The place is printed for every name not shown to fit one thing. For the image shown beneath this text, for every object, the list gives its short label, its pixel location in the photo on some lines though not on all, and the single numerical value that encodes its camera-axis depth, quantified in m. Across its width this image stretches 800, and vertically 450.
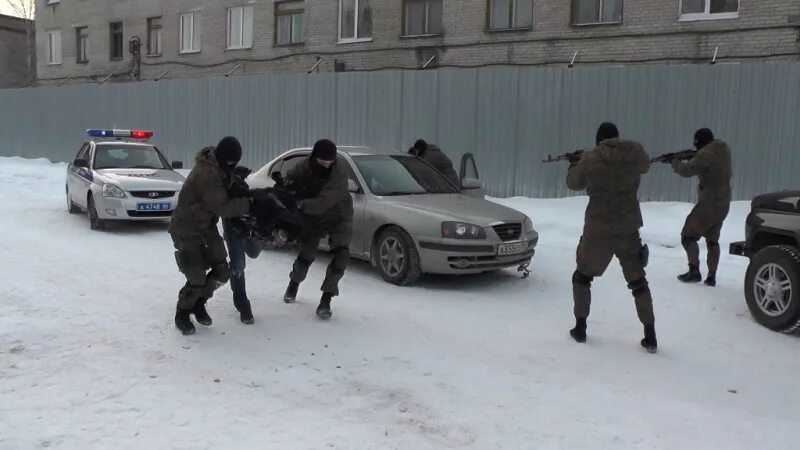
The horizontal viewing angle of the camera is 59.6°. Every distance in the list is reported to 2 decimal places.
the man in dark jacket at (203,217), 4.91
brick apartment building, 13.19
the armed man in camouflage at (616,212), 5.18
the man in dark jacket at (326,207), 5.60
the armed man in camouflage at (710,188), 7.22
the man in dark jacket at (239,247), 5.08
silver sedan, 6.91
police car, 9.93
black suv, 5.64
